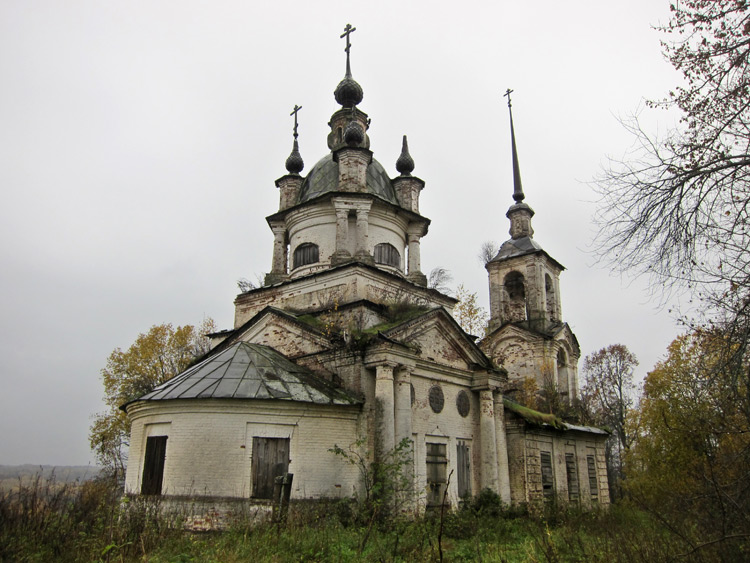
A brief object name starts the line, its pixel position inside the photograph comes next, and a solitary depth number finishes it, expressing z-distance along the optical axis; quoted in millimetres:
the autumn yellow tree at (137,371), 27500
